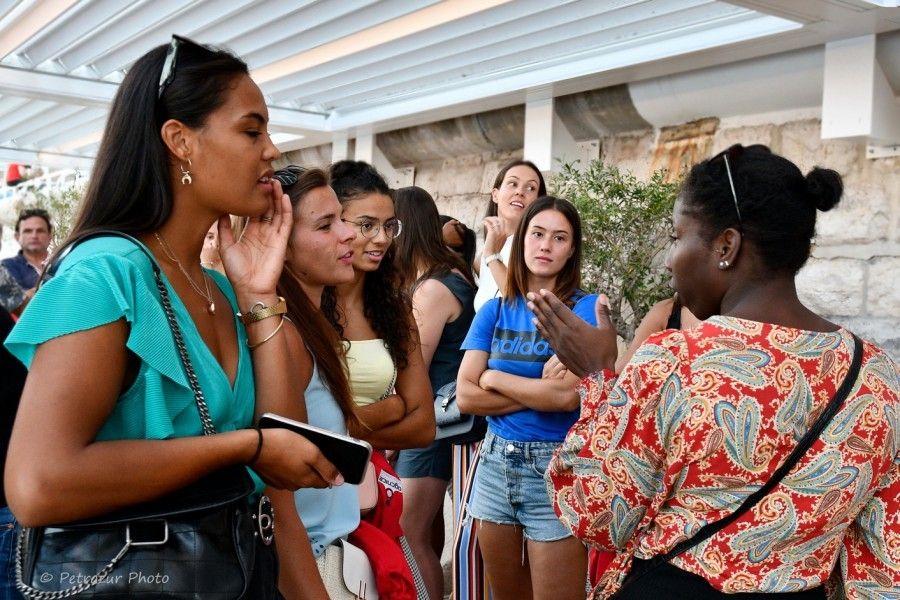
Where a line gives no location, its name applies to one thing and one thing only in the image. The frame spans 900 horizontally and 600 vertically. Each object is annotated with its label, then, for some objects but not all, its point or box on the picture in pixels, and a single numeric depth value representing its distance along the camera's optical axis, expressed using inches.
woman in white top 184.5
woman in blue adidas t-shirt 140.2
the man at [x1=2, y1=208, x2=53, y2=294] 325.1
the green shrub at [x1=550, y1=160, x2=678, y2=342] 201.2
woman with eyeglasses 115.5
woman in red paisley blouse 76.4
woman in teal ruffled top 59.1
